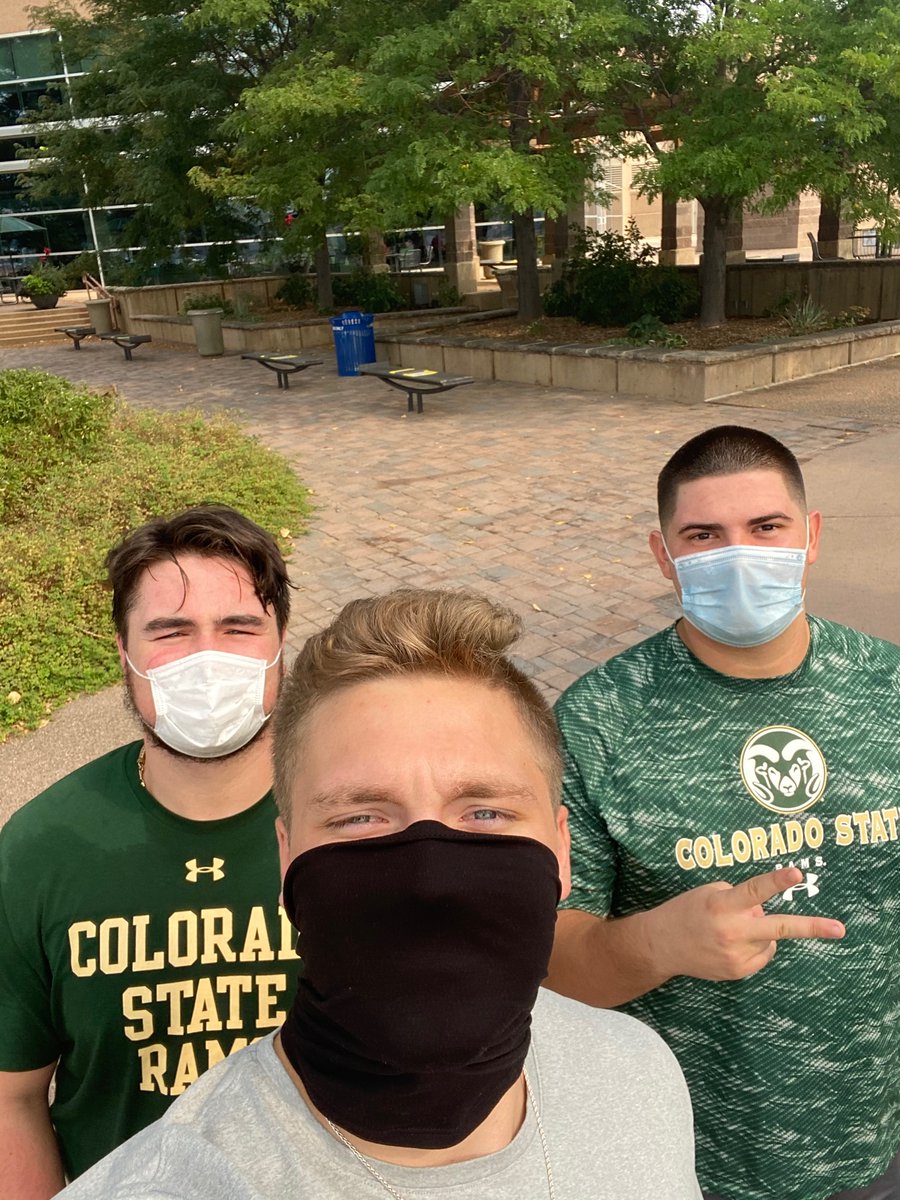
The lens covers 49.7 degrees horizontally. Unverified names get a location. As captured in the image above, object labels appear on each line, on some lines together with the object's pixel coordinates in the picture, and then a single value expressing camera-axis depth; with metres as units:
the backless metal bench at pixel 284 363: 16.41
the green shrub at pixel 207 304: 24.81
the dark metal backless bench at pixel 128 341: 21.88
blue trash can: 17.39
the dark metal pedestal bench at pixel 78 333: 25.81
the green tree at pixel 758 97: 11.66
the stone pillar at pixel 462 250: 26.88
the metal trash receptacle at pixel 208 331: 21.33
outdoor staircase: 28.31
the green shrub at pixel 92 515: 6.06
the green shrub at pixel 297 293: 25.39
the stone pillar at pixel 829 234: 21.34
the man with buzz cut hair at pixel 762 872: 1.89
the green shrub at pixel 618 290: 17.89
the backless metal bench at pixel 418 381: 13.69
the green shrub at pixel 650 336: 14.77
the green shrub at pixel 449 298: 25.34
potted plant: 29.67
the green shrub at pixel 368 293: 24.67
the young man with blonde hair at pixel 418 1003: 1.06
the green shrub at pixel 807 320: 15.76
